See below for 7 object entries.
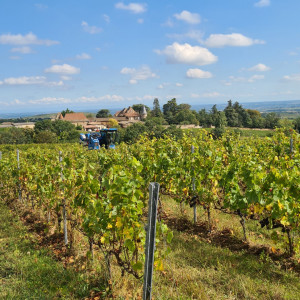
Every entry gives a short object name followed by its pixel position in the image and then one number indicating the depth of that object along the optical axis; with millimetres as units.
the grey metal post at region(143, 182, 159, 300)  2258
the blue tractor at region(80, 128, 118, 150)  20164
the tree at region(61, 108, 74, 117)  97906
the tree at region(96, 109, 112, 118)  102000
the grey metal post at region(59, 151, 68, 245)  4323
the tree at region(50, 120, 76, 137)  54894
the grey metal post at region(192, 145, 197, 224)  5078
